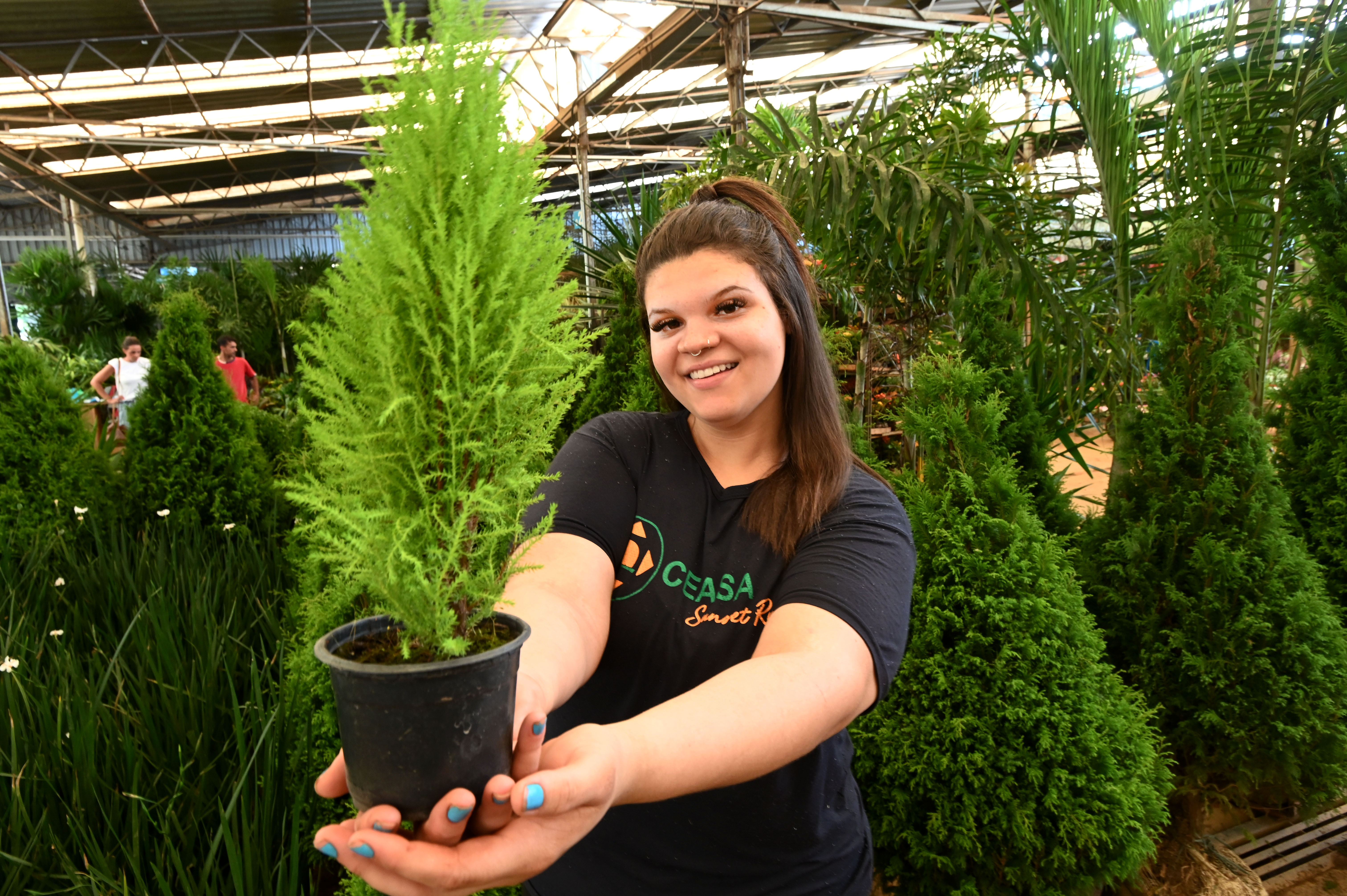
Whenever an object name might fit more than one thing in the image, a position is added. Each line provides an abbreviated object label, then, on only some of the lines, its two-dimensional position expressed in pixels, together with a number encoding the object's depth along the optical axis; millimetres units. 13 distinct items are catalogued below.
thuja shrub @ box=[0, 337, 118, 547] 3006
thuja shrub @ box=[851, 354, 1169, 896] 1667
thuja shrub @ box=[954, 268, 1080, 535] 2092
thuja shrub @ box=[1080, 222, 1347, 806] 2035
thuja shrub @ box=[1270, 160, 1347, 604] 2736
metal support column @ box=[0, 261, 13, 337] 11305
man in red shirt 6559
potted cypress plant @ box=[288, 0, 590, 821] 664
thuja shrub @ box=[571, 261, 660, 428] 2789
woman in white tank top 7000
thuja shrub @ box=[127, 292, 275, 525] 3111
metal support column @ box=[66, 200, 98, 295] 12648
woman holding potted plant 1029
